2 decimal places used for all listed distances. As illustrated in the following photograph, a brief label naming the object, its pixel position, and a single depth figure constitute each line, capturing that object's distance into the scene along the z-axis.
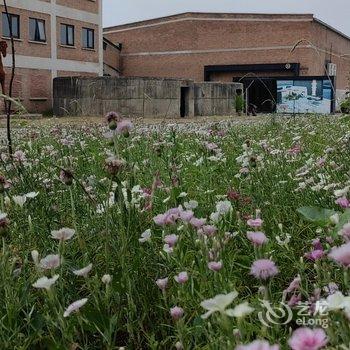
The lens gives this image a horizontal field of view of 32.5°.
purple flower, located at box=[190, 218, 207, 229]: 1.93
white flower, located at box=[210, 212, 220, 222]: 1.99
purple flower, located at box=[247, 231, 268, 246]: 1.61
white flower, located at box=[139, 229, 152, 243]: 2.01
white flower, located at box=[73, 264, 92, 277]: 1.64
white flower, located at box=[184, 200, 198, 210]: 2.15
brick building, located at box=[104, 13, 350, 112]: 44.41
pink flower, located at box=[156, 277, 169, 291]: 1.72
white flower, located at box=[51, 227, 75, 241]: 1.80
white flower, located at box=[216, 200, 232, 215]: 2.10
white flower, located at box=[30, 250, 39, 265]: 1.71
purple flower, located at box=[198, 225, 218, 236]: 1.86
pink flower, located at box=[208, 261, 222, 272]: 1.56
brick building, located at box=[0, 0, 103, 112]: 32.66
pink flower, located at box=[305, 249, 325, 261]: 1.66
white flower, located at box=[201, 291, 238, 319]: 1.06
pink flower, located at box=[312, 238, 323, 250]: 1.90
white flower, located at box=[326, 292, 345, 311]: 1.03
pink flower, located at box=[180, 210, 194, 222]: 1.93
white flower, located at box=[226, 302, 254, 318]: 1.06
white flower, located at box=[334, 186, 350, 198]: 2.09
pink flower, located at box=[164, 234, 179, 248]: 1.88
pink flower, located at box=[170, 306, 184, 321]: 1.47
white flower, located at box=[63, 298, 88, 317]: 1.43
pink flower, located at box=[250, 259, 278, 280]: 1.37
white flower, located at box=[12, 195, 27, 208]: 2.31
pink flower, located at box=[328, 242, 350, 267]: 1.09
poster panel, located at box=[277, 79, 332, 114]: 32.53
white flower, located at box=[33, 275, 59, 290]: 1.43
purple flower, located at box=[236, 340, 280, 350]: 0.86
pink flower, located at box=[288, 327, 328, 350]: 0.88
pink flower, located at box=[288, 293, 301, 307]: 1.49
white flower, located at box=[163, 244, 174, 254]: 1.90
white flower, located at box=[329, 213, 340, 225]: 1.76
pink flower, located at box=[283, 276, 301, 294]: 1.46
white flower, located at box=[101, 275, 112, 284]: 1.67
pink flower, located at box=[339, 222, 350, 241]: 1.29
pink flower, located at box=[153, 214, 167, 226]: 1.96
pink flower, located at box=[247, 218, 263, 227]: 1.89
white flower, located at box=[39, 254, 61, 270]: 1.70
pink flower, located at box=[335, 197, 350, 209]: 1.95
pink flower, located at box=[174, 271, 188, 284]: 1.64
